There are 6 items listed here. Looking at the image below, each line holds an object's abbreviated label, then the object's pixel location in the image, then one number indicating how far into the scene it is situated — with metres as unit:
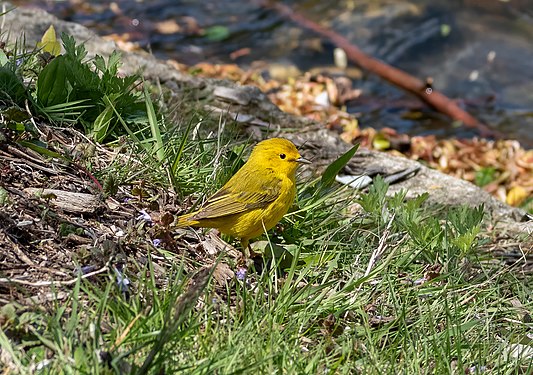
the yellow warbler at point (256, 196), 8.70
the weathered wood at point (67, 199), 8.40
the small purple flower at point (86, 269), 7.51
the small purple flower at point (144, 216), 8.75
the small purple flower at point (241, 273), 8.45
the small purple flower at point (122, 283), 7.30
